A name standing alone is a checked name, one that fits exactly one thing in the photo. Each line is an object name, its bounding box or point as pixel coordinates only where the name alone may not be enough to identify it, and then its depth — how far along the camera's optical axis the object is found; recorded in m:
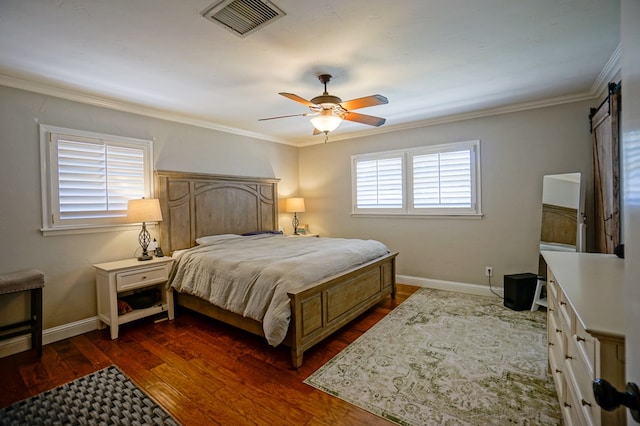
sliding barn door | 2.68
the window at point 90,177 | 3.14
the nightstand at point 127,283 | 3.17
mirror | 3.53
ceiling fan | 2.69
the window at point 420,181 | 4.35
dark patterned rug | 2.00
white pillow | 4.18
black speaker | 3.66
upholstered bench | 2.70
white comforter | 2.59
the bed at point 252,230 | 2.67
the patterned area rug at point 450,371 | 2.00
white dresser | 1.02
